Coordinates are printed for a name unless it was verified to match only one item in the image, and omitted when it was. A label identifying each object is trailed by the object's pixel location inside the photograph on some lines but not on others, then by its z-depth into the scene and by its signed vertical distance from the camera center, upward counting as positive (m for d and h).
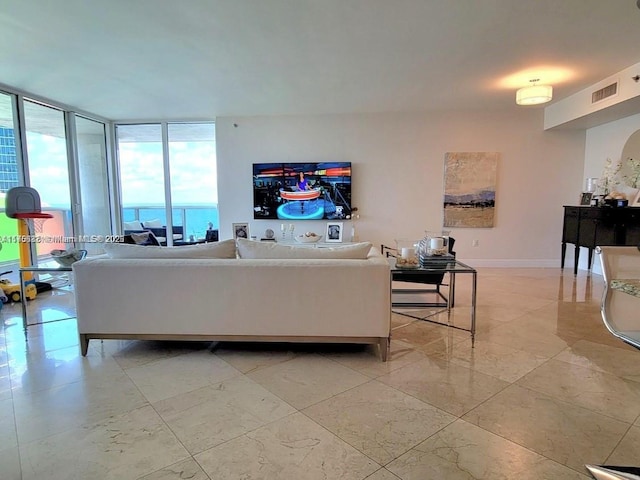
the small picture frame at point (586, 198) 5.19 +0.00
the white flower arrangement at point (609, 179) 4.91 +0.25
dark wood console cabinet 4.27 -0.38
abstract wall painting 5.79 +0.17
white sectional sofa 2.45 -0.66
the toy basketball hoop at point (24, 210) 4.09 -0.10
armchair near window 6.64 -0.54
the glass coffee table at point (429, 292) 2.91 -1.12
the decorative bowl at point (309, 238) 5.38 -0.59
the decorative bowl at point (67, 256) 3.44 -0.54
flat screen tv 5.93 +0.15
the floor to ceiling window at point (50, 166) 4.89 +0.49
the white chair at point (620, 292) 1.92 -0.51
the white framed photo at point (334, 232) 5.96 -0.55
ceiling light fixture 4.27 +1.25
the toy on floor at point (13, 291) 4.08 -1.04
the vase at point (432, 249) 3.25 -0.46
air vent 4.09 +1.24
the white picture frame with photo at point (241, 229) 5.74 -0.47
